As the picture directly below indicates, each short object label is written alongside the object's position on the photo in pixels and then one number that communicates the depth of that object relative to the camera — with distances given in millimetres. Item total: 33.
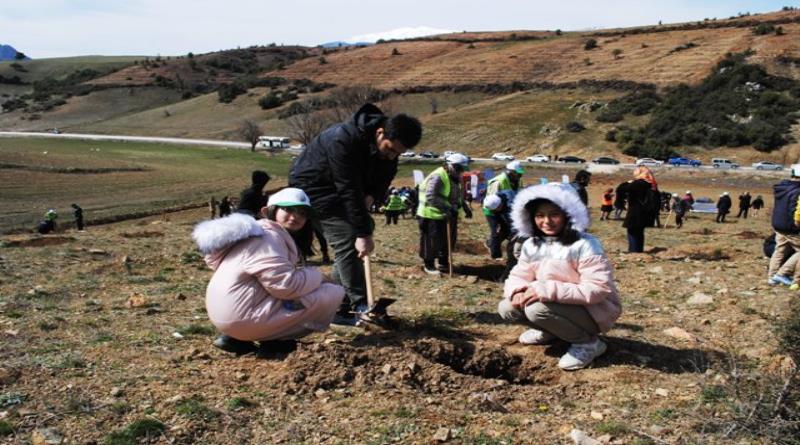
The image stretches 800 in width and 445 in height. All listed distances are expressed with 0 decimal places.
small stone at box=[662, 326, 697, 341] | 5879
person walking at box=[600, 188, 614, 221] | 25453
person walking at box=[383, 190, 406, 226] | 22672
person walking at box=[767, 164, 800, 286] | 8047
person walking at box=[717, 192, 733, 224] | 26823
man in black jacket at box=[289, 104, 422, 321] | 5484
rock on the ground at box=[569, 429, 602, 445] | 3682
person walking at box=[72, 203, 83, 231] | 23969
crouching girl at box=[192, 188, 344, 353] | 4688
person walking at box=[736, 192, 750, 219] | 29672
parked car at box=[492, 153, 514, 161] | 64875
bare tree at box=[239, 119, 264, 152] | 79938
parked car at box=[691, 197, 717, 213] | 34438
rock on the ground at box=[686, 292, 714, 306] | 7277
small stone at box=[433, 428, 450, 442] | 3715
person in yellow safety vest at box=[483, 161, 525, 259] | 9508
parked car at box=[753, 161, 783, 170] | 52125
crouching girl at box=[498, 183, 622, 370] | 4801
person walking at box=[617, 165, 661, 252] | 10961
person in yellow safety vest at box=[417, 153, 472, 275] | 8898
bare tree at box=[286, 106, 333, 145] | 73312
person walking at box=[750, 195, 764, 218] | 32312
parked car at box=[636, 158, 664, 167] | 55475
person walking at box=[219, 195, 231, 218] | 17688
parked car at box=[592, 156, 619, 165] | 57562
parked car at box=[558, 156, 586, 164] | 61312
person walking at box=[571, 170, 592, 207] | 10297
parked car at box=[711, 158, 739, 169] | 54281
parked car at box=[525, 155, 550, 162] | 62006
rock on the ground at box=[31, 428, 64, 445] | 3662
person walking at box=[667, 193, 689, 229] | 24094
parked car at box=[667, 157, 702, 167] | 56119
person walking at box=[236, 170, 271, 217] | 8391
